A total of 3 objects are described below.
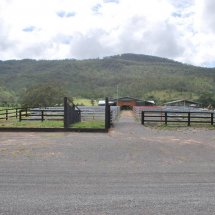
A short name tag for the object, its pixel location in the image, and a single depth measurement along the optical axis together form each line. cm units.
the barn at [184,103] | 11319
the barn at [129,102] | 10534
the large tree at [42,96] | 9341
